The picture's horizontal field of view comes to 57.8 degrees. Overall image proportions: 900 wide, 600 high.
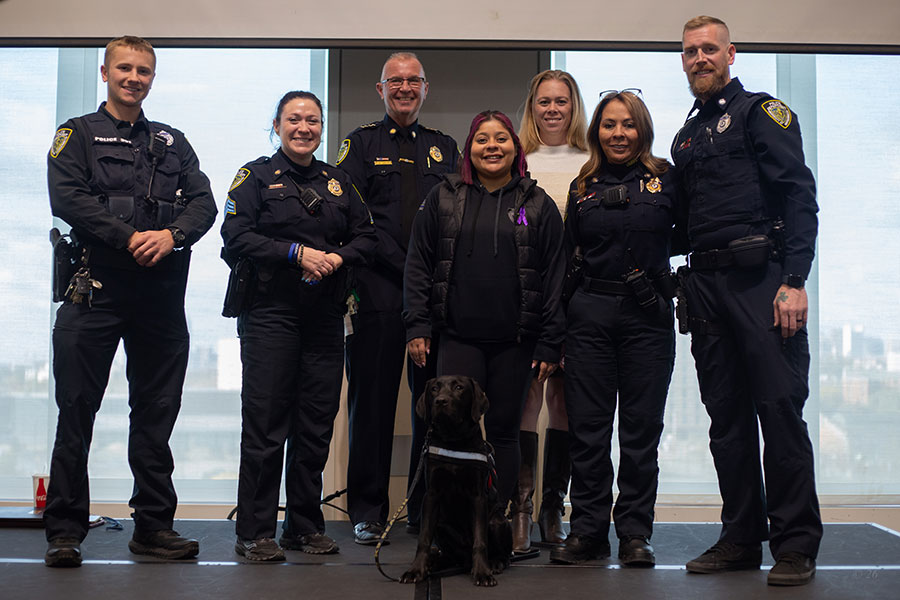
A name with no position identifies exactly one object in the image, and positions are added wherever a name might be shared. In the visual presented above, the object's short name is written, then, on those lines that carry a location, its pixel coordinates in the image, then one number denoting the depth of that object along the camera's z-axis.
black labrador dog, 2.63
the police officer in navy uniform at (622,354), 2.95
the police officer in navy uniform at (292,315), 2.97
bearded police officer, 2.71
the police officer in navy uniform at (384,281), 3.37
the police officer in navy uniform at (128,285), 2.88
